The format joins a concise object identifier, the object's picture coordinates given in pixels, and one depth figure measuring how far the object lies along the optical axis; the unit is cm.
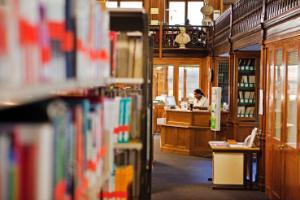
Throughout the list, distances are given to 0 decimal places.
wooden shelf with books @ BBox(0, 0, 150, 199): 102
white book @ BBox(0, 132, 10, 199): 98
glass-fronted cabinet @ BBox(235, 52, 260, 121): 920
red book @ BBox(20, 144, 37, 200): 106
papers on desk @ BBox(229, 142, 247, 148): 711
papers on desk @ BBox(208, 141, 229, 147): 724
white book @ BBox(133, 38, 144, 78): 286
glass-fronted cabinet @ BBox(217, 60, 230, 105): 1199
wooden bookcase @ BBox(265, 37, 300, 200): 539
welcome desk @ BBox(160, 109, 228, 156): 1033
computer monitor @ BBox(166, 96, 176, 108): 1284
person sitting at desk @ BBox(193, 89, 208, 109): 1082
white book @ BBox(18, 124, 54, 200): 106
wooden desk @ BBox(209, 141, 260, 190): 704
